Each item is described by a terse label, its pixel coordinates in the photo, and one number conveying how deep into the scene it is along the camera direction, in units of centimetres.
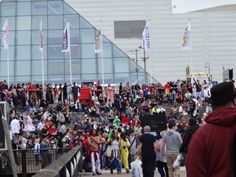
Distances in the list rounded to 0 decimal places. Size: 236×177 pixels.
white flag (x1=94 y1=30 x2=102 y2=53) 4797
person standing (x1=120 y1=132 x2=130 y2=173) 2428
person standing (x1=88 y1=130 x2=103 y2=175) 2333
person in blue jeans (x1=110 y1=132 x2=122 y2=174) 2362
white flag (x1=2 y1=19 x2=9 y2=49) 4515
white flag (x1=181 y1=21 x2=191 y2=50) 4681
